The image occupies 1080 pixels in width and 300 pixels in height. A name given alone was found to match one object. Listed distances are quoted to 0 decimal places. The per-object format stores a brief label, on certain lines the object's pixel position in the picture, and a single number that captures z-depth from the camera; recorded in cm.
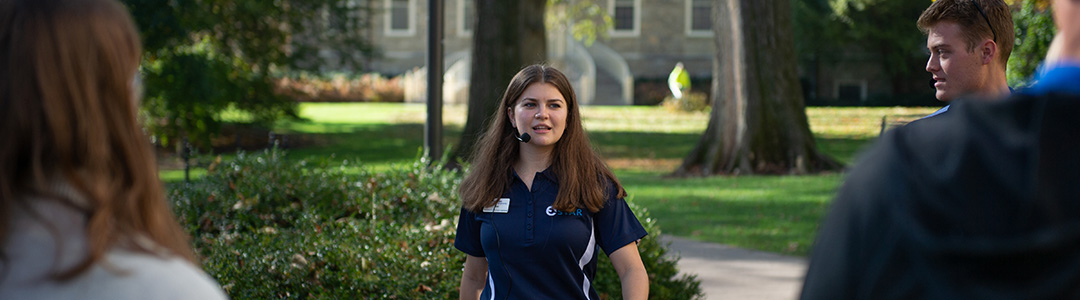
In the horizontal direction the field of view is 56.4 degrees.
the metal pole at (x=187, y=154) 795
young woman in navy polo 324
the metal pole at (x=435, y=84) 802
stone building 4069
